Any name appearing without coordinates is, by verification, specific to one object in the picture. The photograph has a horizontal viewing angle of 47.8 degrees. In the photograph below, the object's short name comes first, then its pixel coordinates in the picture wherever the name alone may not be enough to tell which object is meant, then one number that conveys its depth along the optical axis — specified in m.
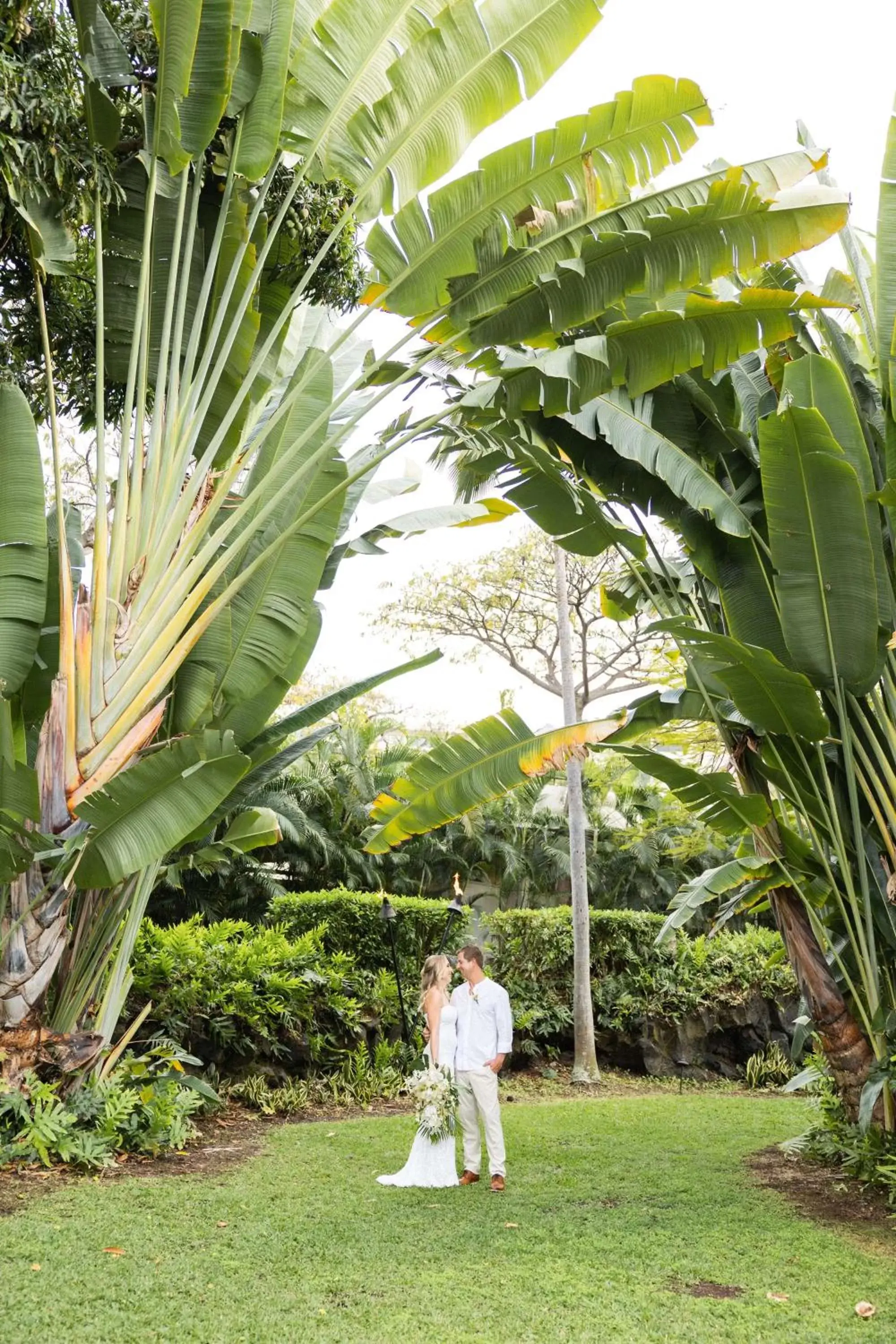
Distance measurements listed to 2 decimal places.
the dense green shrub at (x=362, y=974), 9.23
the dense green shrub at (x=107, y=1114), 6.14
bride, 6.65
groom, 6.71
